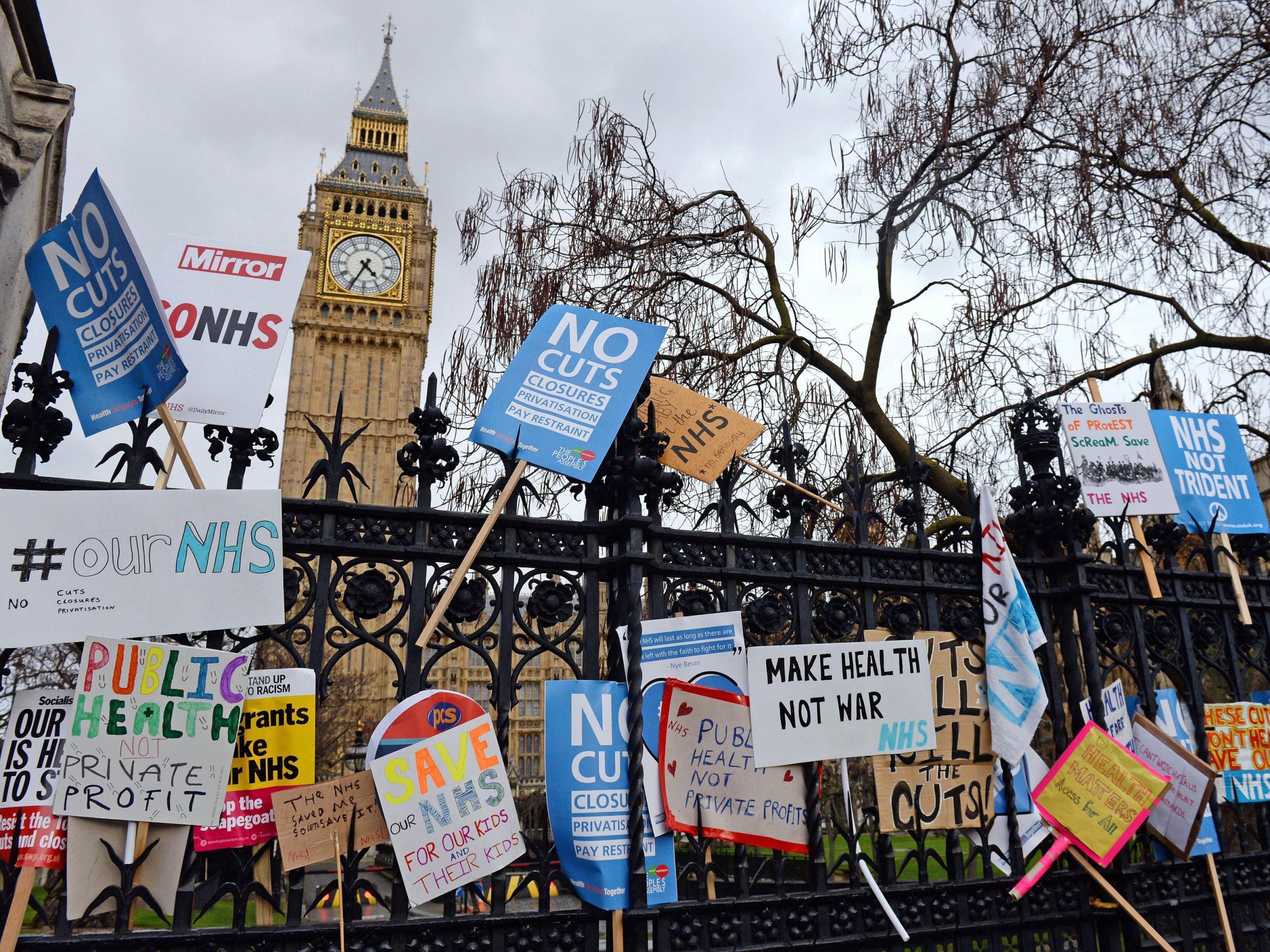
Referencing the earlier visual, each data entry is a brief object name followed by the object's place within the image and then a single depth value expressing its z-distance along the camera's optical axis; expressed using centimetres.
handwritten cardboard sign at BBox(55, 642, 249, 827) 321
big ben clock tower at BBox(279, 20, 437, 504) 6091
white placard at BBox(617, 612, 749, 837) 398
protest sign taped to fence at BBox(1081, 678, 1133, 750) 499
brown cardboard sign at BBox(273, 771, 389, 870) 333
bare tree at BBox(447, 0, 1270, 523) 753
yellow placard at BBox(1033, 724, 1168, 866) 457
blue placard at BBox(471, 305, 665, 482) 421
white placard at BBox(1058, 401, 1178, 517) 552
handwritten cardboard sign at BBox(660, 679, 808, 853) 390
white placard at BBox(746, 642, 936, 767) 411
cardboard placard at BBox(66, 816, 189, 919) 314
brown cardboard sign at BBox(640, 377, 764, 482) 454
